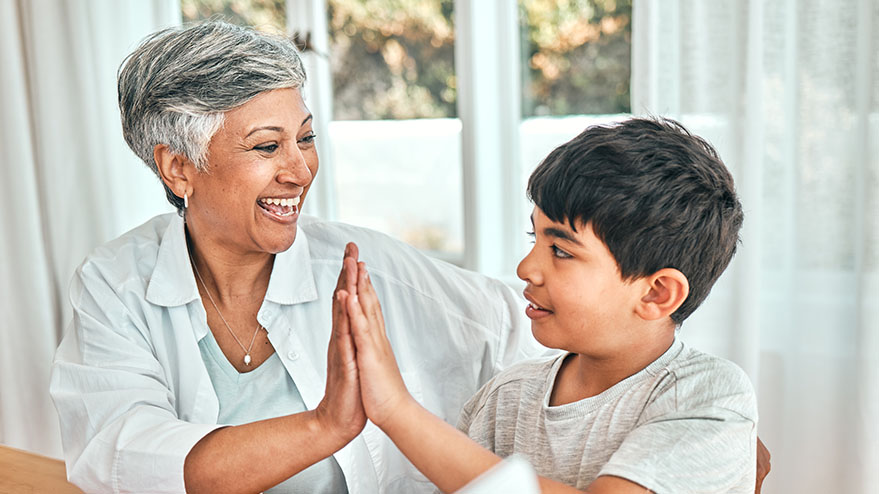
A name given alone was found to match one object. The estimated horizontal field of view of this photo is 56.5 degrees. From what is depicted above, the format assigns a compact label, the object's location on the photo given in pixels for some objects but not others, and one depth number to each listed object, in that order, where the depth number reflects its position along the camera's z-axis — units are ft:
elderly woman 4.41
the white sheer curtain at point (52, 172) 8.62
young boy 3.39
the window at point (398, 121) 9.18
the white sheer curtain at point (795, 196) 5.73
